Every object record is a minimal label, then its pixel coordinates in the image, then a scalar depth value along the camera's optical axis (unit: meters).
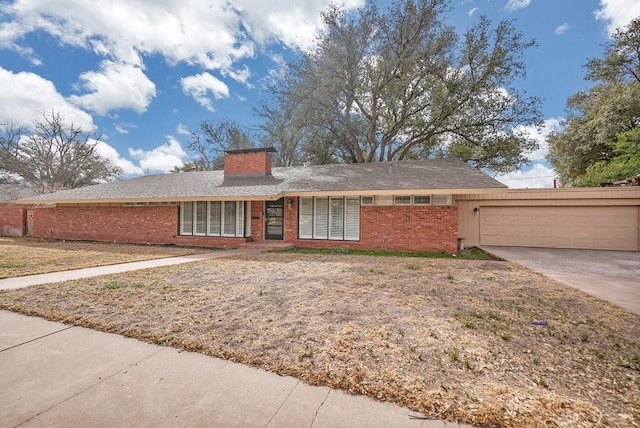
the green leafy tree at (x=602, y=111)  15.47
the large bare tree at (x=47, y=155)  26.20
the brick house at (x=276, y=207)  10.08
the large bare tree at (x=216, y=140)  28.38
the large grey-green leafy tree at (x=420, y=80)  15.14
